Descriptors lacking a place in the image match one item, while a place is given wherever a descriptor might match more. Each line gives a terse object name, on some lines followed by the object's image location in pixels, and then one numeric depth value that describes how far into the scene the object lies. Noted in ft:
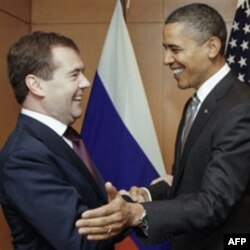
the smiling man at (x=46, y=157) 4.49
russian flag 9.02
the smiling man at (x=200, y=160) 4.89
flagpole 9.64
